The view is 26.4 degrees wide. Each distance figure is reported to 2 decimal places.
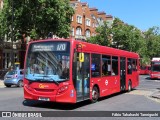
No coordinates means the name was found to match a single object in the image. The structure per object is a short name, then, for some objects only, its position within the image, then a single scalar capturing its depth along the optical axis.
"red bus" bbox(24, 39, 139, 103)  13.30
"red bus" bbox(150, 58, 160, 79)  46.34
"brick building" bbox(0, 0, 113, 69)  47.50
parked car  27.59
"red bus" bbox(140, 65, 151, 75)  70.07
